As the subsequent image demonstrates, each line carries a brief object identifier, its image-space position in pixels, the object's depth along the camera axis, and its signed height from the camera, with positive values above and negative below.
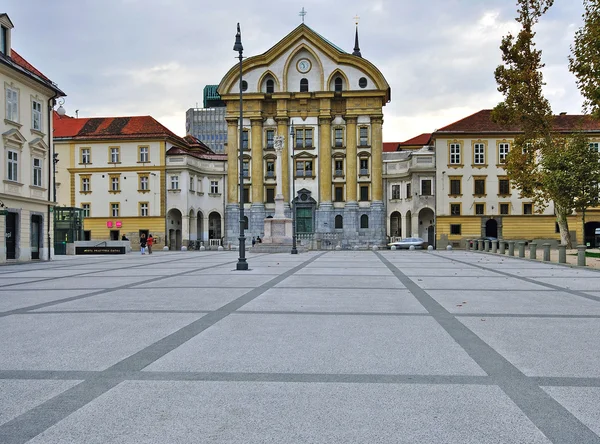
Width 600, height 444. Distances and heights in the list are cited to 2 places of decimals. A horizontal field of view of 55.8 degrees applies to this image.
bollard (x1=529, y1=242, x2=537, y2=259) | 30.89 -1.32
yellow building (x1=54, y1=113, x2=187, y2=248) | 64.62 +6.12
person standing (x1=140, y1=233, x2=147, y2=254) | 43.94 -1.04
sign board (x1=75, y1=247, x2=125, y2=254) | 44.25 -1.47
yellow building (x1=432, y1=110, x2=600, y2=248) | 60.34 +4.17
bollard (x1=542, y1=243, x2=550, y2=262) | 28.98 -1.35
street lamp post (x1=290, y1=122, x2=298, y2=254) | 38.69 -1.41
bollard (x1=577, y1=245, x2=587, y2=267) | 24.38 -1.32
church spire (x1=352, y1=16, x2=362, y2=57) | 92.36 +29.64
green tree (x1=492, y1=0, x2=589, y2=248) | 42.69 +9.76
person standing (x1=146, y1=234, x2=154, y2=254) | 44.99 -1.00
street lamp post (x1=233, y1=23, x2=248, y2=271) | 21.72 +0.87
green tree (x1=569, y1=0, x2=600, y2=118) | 24.23 +7.58
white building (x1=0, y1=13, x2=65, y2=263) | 29.11 +4.15
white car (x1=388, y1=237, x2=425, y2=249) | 57.69 -1.58
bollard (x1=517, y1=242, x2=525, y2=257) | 32.96 -1.35
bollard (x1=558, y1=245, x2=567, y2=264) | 26.80 -1.40
